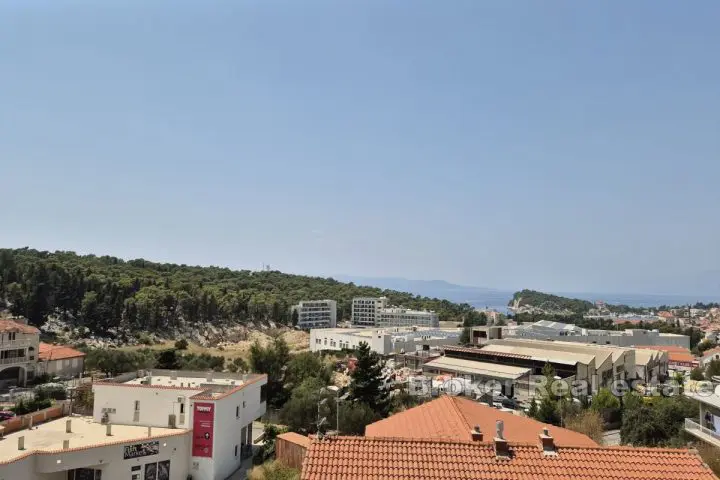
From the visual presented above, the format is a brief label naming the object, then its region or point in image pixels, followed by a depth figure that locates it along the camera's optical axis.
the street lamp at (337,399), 26.00
